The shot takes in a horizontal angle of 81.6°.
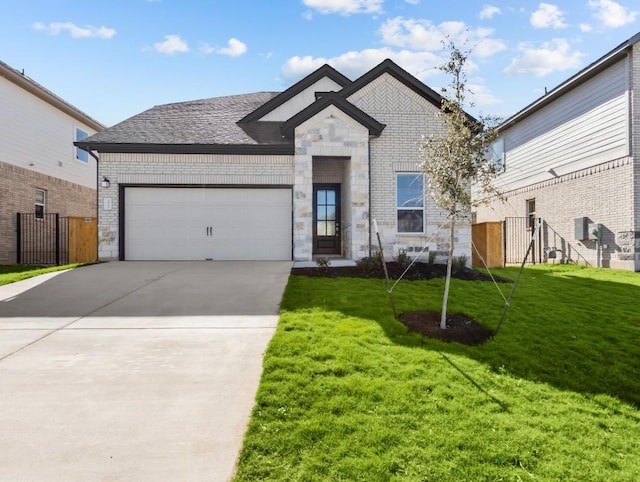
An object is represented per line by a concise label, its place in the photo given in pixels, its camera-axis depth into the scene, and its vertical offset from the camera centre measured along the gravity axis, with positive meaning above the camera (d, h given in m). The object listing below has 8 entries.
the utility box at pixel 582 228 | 13.48 +0.34
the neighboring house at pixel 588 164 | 11.89 +2.81
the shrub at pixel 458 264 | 10.02 -0.72
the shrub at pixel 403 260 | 10.29 -0.64
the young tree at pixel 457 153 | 5.45 +1.26
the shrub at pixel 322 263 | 9.64 -0.66
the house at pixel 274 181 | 11.27 +1.77
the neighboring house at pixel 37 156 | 14.52 +3.65
